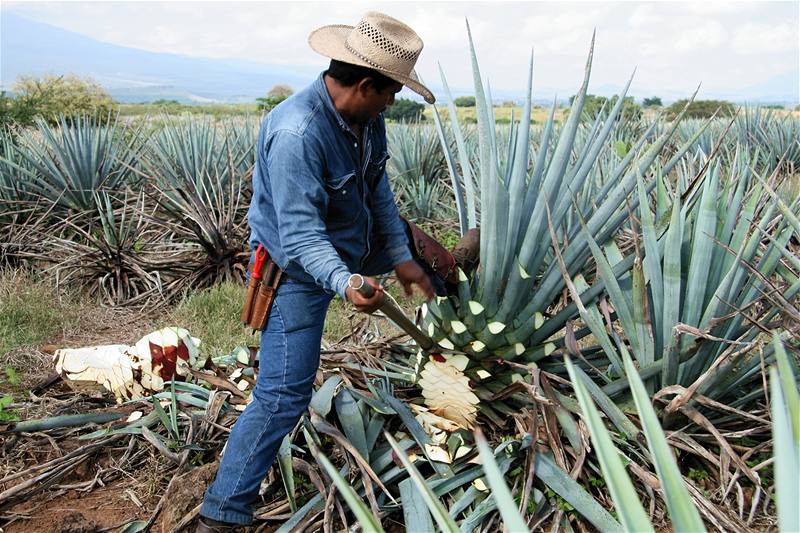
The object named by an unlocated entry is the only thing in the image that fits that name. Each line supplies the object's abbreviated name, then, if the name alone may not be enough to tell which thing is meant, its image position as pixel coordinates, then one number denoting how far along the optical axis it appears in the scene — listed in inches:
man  86.9
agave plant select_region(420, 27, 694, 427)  106.0
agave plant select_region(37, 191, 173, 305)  219.5
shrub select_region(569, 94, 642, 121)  440.1
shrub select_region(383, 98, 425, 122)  1390.7
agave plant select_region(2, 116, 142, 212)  248.5
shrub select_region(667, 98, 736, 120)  962.7
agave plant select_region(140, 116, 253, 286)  221.6
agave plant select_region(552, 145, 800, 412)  98.9
